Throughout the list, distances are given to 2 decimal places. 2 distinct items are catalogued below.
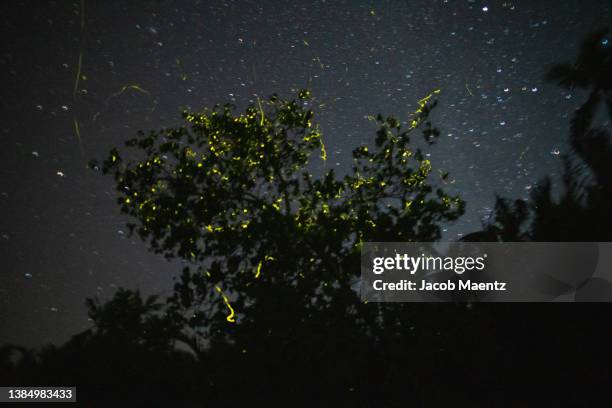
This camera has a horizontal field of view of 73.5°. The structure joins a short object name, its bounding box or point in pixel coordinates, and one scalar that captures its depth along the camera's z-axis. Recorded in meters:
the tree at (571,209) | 7.89
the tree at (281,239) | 7.58
